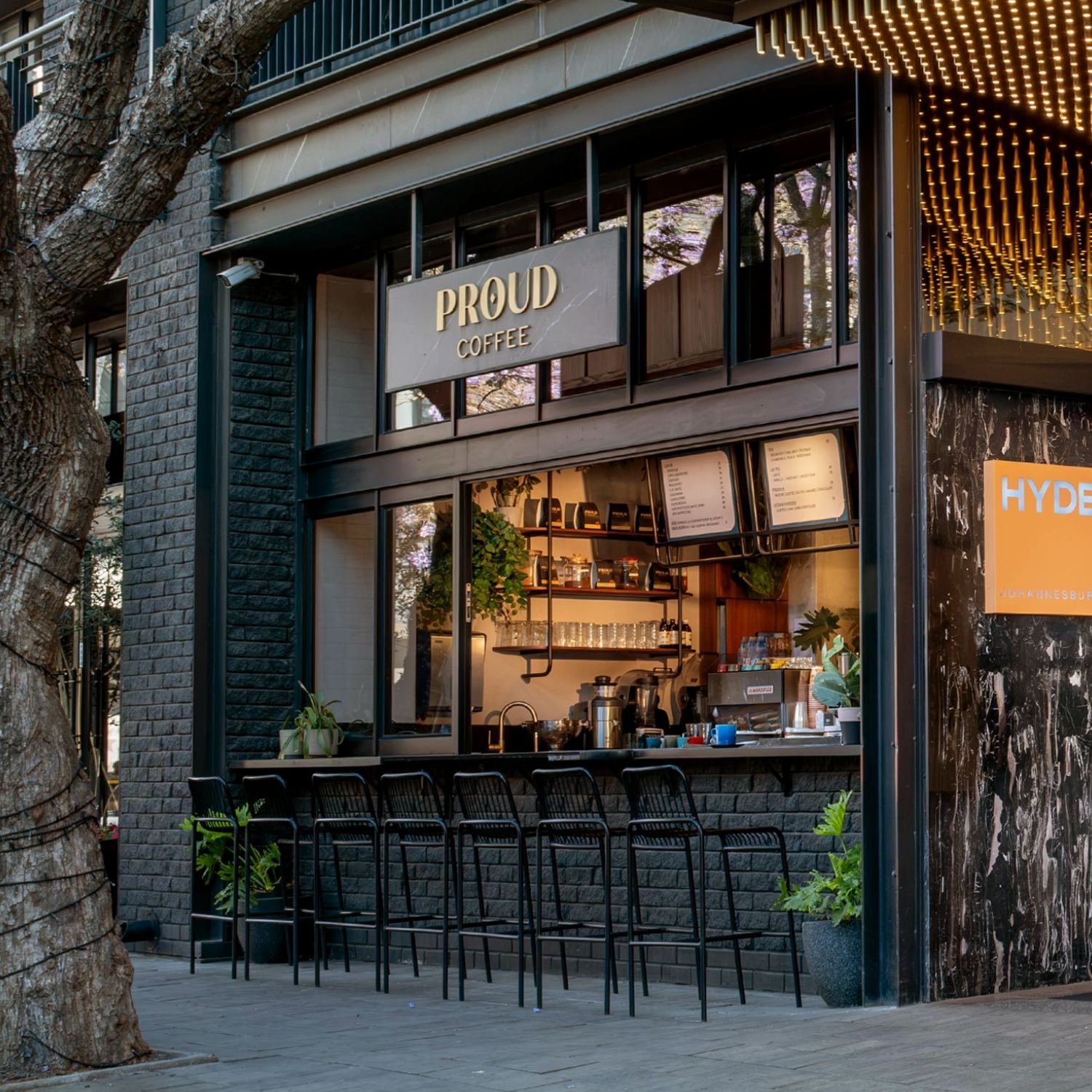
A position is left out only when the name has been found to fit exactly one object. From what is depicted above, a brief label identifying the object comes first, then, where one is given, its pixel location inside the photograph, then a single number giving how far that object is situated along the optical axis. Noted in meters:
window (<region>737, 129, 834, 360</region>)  8.80
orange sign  8.05
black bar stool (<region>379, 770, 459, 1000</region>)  8.97
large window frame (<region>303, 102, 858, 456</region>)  8.65
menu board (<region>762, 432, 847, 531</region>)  8.97
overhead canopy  7.26
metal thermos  10.36
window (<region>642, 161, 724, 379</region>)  9.34
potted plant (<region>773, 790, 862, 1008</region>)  7.80
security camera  11.41
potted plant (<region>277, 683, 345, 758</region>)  11.10
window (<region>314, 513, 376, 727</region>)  11.39
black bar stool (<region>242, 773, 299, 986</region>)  9.69
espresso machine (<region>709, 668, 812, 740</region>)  9.69
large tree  6.54
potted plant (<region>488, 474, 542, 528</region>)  11.10
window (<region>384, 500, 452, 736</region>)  10.72
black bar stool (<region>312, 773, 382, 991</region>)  9.32
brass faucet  10.77
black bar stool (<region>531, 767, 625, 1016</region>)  8.04
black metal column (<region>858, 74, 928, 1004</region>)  7.66
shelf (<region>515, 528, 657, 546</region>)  11.76
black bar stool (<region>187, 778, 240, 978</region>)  9.92
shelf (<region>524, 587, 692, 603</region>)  11.81
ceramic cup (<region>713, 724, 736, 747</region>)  8.88
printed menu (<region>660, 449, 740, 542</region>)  9.79
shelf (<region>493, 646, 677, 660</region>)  11.73
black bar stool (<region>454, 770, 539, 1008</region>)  8.52
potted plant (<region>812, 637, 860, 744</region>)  8.13
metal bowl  10.80
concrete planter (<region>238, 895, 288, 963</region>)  10.83
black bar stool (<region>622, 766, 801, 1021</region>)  7.68
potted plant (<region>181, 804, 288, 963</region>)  10.84
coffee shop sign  8.98
